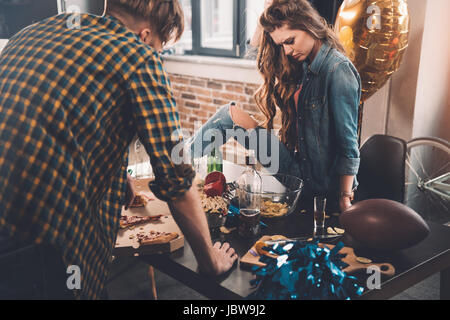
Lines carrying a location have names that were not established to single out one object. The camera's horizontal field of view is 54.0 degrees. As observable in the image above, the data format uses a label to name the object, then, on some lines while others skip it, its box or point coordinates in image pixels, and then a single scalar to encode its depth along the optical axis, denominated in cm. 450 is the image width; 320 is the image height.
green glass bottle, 188
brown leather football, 112
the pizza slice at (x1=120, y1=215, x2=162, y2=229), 132
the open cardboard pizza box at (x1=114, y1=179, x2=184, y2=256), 118
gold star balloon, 211
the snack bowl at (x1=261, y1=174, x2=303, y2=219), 141
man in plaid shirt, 88
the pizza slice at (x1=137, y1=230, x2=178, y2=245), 117
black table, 102
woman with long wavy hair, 176
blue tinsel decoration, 93
